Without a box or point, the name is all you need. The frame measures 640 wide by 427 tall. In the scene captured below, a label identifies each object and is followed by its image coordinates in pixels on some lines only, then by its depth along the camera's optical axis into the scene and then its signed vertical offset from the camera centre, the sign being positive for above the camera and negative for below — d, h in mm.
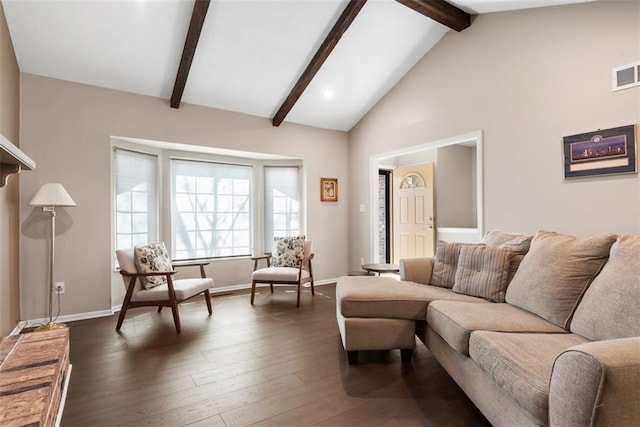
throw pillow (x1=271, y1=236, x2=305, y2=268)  4145 -443
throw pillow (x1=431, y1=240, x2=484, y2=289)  2652 -416
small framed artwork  5016 +467
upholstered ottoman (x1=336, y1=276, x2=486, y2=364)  2172 -709
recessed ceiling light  4286 +1731
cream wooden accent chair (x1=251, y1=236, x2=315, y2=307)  3707 -599
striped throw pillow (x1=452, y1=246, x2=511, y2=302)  2195 -416
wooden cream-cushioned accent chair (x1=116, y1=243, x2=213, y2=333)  2883 -619
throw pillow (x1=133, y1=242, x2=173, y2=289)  3008 -415
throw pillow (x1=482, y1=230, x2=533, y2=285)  2230 -223
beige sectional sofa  981 -561
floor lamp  2713 +205
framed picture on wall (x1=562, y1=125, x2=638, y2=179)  2428 +509
